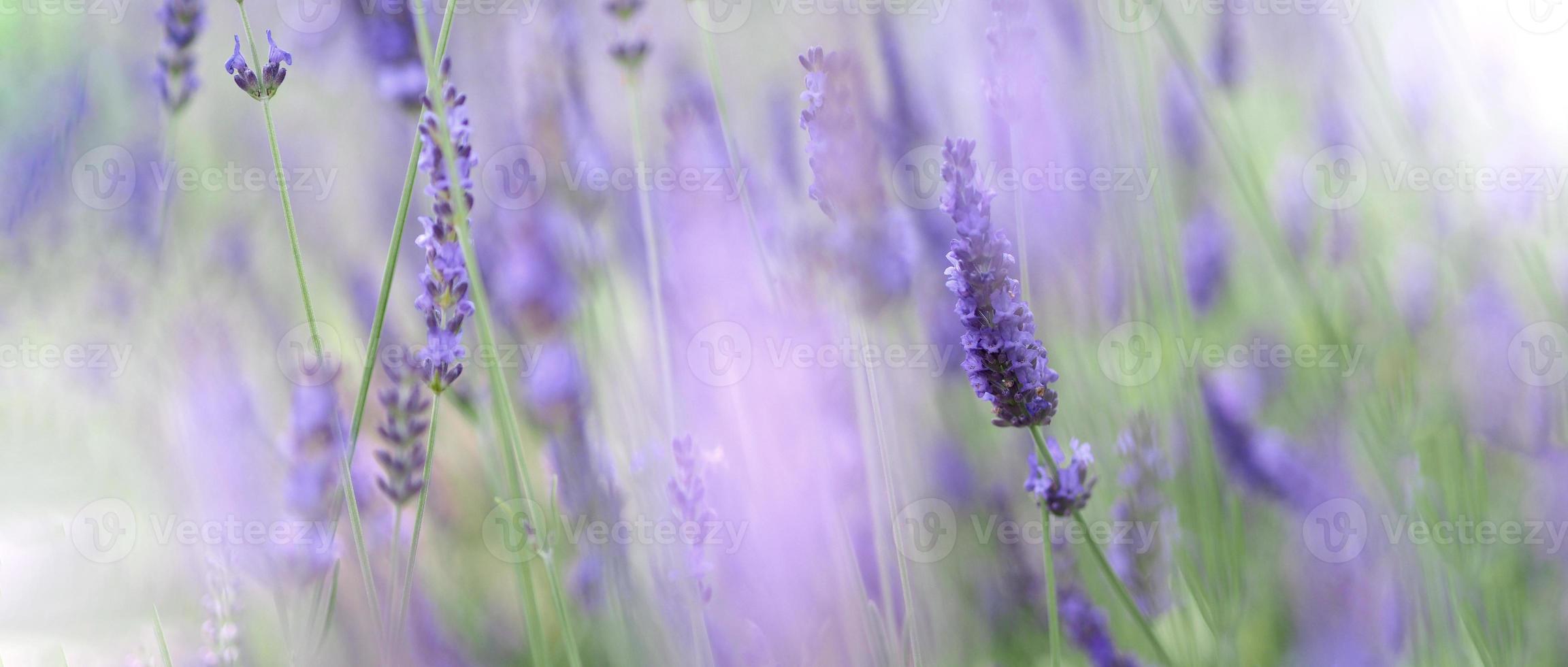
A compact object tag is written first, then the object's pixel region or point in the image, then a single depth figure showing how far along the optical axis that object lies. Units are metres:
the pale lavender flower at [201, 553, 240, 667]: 0.78
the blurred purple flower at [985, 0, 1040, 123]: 0.83
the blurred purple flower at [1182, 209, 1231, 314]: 1.01
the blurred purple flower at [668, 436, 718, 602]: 0.78
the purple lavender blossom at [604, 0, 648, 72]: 0.85
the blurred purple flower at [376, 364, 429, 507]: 0.77
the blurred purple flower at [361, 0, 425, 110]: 0.79
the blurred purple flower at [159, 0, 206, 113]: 0.84
